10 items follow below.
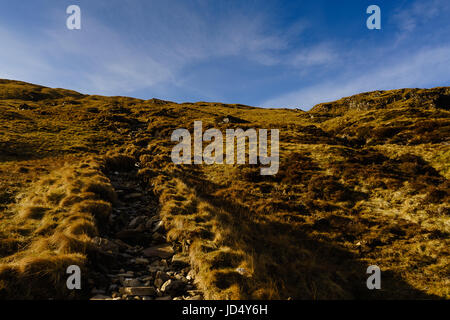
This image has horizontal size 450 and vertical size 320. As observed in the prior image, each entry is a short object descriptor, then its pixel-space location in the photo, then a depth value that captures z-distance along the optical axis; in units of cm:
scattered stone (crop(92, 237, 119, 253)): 747
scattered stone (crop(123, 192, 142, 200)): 1373
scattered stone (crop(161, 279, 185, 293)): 625
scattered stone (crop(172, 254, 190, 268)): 764
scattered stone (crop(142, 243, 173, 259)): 814
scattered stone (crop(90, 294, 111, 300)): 547
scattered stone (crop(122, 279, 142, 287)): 618
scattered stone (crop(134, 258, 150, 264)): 762
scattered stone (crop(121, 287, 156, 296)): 579
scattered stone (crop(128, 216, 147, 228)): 1026
